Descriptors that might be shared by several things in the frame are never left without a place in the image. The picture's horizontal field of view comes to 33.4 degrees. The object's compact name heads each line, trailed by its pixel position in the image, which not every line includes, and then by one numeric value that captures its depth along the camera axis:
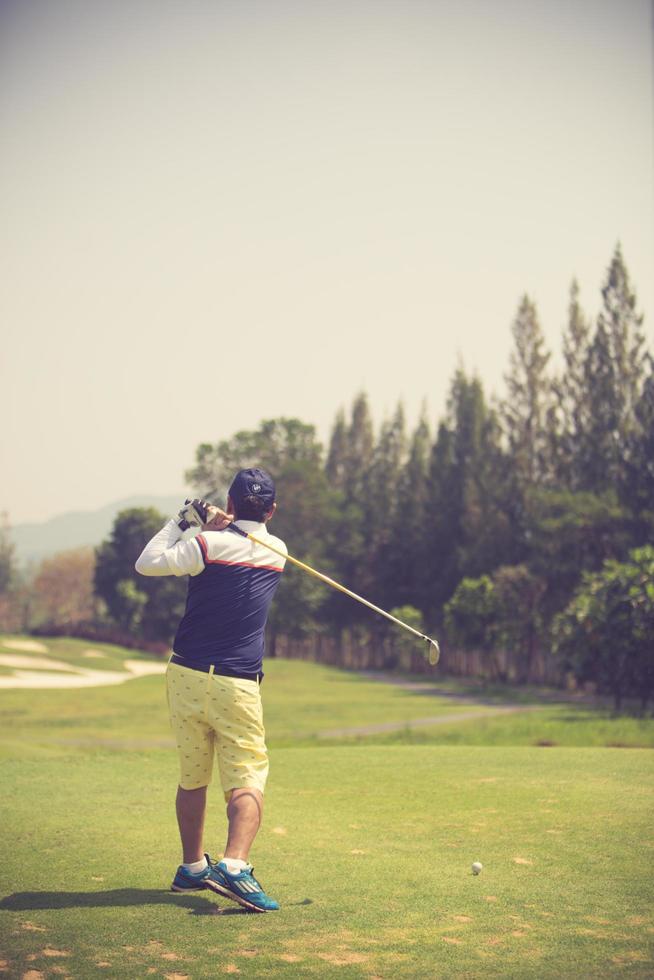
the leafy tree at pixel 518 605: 61.62
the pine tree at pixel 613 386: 61.72
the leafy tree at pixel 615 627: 34.62
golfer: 6.47
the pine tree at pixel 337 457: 107.31
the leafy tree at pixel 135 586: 91.00
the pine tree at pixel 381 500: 87.25
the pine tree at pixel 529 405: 69.44
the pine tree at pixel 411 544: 80.81
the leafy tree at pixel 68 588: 132.12
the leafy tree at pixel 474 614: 61.50
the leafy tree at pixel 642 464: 57.44
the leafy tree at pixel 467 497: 71.50
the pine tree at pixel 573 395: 64.75
